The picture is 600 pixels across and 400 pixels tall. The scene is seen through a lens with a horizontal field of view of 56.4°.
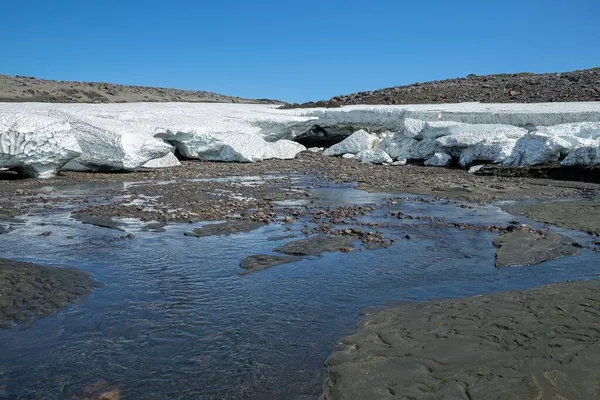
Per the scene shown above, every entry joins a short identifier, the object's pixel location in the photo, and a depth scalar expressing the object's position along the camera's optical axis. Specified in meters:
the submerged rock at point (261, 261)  5.54
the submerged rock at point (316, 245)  6.16
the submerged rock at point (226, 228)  7.09
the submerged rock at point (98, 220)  7.53
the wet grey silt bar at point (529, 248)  5.76
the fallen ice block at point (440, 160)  16.47
